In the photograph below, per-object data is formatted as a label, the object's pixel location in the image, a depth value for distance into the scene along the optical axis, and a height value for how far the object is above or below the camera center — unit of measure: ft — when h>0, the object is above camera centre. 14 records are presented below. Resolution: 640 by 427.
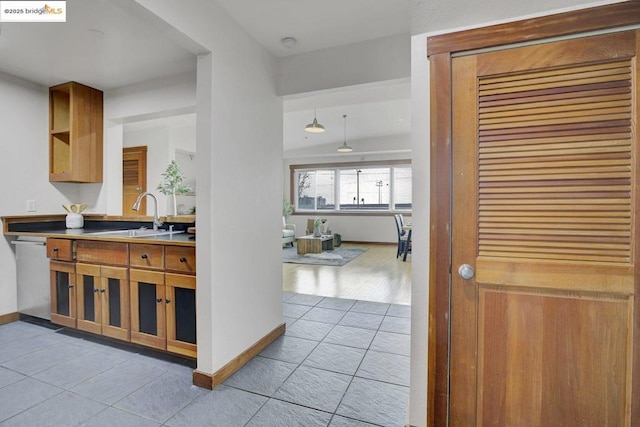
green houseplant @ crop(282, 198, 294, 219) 28.96 +0.12
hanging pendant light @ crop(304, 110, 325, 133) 17.54 +4.58
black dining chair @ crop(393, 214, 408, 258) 21.80 -1.99
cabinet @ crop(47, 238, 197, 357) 7.20 -2.04
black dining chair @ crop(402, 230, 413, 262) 21.00 -2.65
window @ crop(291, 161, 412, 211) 28.68 +2.15
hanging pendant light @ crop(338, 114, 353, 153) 23.90 +4.57
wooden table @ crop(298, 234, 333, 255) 23.00 -2.62
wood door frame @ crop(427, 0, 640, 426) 4.20 +0.29
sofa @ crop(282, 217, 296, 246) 26.53 -2.09
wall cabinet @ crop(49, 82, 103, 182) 10.23 +2.59
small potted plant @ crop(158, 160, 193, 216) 10.59 +0.83
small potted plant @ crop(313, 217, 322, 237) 24.26 -1.53
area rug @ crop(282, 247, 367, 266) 20.13 -3.31
